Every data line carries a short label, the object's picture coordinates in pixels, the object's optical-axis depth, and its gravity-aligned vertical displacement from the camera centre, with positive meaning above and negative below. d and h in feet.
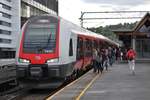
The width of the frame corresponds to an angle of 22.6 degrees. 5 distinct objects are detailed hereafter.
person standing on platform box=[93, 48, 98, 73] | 71.36 -1.02
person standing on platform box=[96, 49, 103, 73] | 72.04 -1.39
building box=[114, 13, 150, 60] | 118.56 +5.77
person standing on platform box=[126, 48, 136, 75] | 69.13 -0.61
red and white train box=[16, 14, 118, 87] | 46.51 +0.36
